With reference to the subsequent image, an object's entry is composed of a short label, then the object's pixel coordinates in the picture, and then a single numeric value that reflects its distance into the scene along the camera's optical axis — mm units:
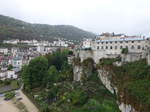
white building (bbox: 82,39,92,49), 47694
